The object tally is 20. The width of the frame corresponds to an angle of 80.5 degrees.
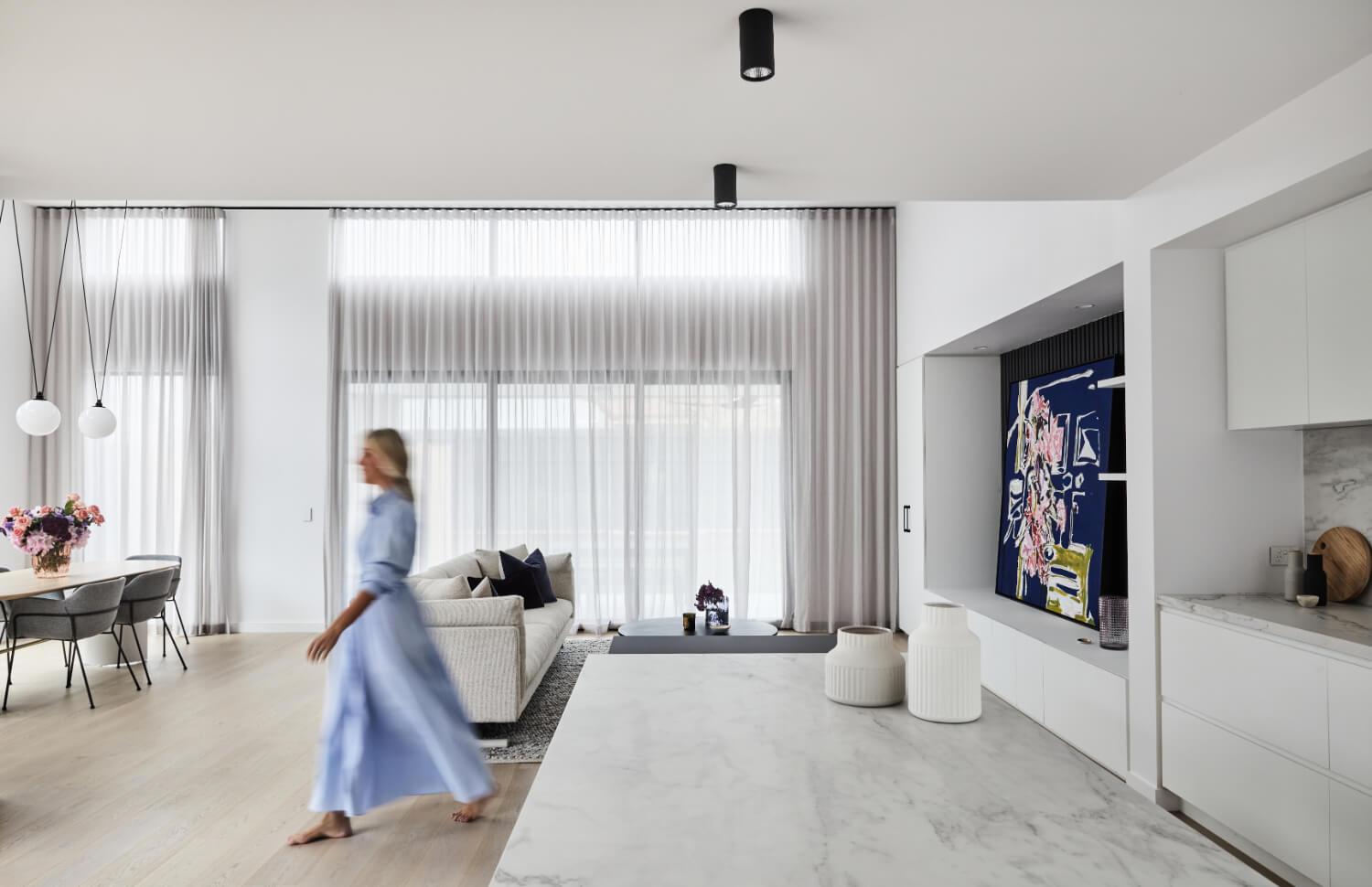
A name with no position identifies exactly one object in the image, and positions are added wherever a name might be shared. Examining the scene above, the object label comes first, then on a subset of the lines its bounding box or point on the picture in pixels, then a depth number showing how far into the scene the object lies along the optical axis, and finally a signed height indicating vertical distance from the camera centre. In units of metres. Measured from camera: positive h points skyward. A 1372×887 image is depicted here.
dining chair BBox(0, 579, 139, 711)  4.58 -0.89
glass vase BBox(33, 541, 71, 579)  5.09 -0.65
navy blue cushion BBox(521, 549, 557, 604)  5.58 -0.83
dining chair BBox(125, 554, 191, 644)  5.72 -0.74
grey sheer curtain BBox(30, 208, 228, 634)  6.55 +0.58
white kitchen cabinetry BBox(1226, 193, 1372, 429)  2.53 +0.44
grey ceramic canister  2.91 -0.45
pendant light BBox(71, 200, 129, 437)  5.61 +0.26
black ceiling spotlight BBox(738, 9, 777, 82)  1.92 +0.98
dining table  4.57 -0.74
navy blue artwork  4.28 -0.23
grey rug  3.82 -1.39
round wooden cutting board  2.84 -0.39
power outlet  3.11 -0.40
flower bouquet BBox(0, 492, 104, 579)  5.00 -0.46
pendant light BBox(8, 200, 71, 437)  5.45 +0.29
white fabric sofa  3.79 -0.91
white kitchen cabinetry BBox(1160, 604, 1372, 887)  2.27 -0.92
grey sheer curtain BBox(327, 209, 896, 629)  6.61 +0.51
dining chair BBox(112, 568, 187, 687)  5.10 -0.90
